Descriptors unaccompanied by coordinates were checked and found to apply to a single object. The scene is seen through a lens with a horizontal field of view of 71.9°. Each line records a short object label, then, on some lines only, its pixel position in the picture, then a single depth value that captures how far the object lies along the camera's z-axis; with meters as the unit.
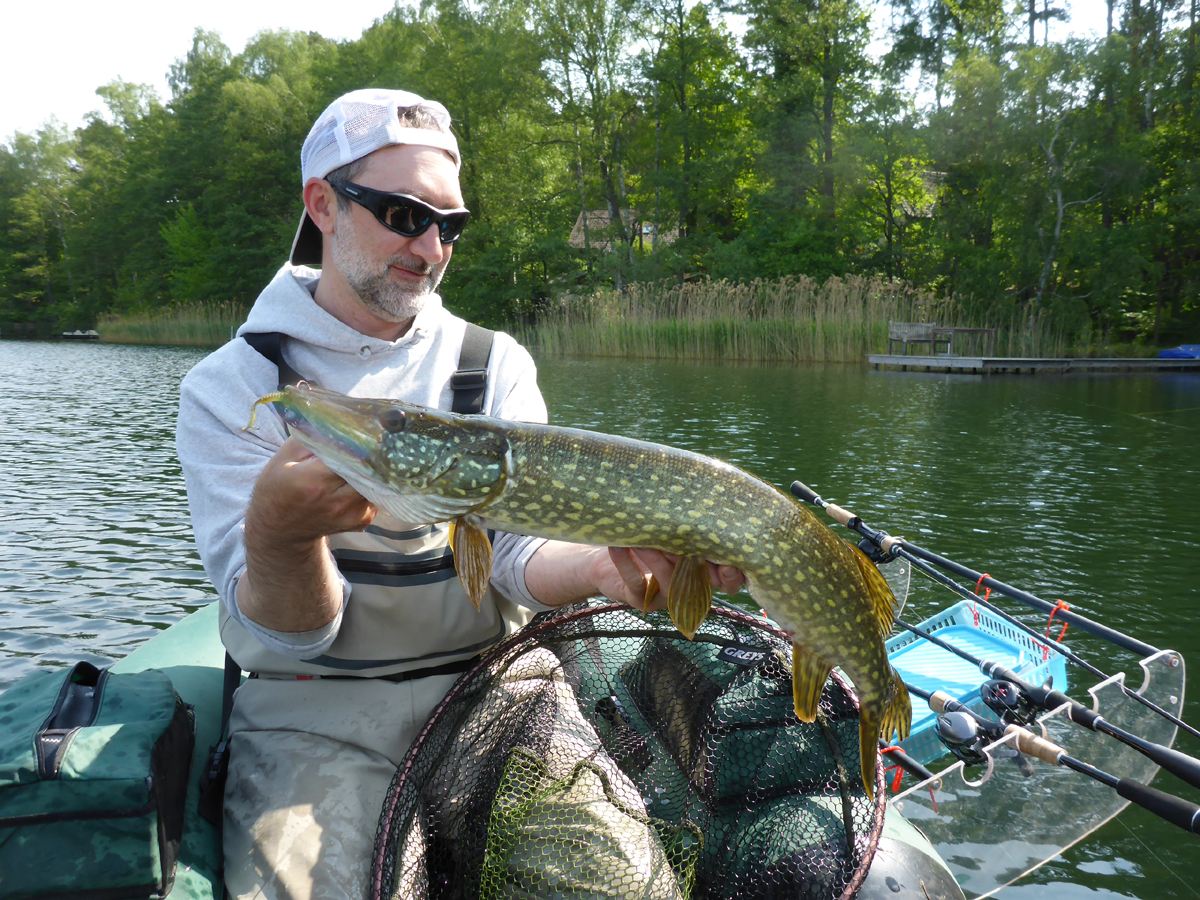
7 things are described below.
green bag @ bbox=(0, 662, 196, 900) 1.47
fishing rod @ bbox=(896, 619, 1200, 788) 1.95
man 1.71
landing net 1.75
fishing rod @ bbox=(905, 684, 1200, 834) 1.87
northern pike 1.67
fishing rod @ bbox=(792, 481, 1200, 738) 2.88
